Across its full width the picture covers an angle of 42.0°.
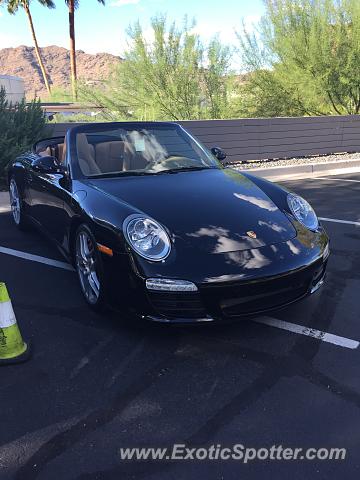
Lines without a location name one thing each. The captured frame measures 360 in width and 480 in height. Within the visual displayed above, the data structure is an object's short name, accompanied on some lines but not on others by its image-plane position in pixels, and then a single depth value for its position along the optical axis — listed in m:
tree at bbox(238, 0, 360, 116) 13.45
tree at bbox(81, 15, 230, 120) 12.95
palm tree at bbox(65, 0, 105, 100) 28.61
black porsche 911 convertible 2.86
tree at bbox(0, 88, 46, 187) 8.56
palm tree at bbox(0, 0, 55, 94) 31.77
